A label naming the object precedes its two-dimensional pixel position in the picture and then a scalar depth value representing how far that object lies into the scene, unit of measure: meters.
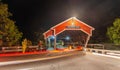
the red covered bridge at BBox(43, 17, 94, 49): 14.30
